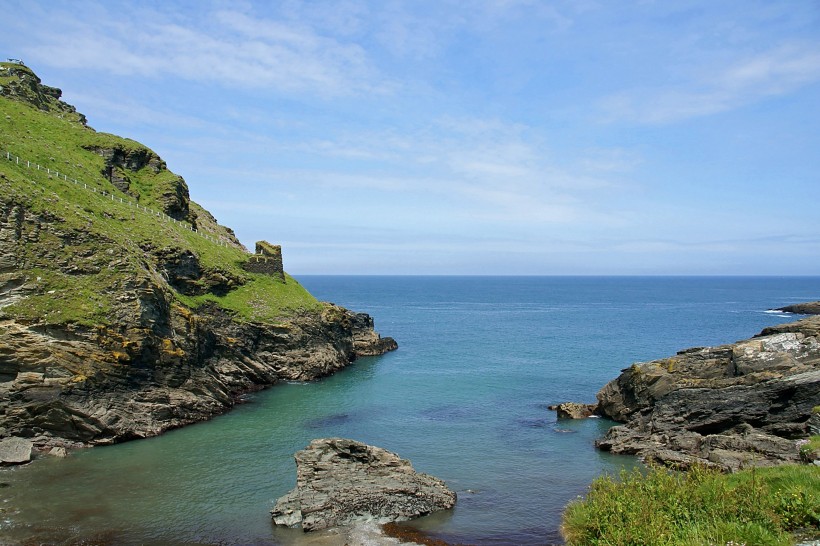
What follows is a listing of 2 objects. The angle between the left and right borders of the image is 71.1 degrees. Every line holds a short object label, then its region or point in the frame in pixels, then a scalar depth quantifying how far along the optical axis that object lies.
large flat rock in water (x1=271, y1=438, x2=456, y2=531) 28.81
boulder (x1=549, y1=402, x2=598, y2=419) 51.88
